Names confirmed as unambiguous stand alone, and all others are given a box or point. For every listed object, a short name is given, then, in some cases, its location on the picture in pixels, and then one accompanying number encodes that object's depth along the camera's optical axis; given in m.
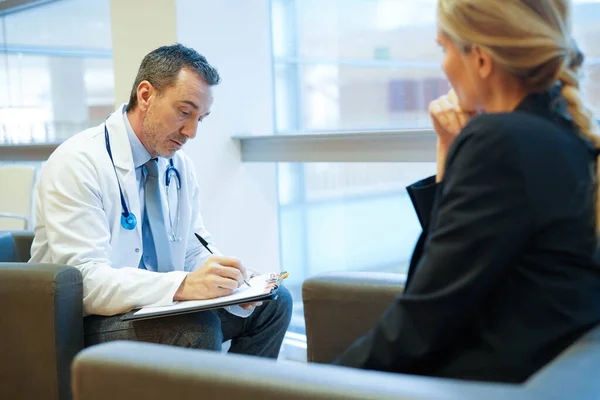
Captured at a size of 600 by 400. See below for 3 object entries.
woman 1.75
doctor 2.39
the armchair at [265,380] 1.61
